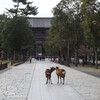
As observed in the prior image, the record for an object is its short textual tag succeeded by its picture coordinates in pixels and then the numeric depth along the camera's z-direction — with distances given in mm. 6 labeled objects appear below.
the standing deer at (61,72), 13648
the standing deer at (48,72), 13703
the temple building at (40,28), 93562
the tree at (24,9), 58031
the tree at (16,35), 50781
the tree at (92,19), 27155
